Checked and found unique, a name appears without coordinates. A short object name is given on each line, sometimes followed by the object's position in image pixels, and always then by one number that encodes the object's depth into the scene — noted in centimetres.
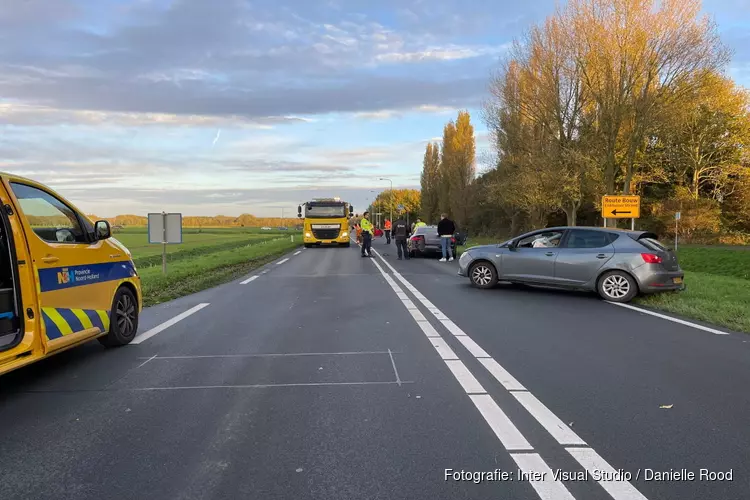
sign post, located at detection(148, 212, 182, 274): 1673
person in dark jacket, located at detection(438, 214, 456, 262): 2123
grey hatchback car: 1052
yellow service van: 494
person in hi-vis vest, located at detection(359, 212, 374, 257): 2462
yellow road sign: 1966
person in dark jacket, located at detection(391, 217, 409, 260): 2377
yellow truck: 3553
